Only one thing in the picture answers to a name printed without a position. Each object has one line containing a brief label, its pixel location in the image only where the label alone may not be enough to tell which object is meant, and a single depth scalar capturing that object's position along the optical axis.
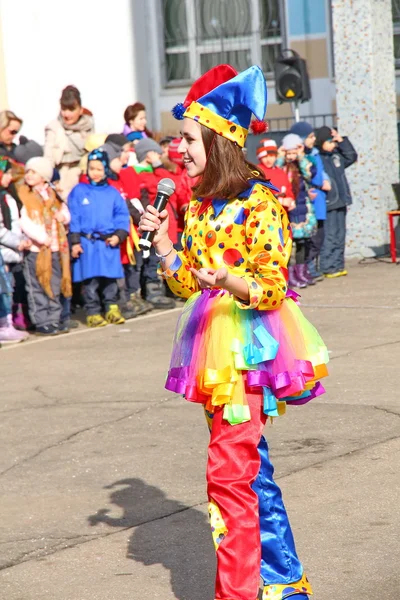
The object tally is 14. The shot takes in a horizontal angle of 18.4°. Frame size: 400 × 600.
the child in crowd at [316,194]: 13.91
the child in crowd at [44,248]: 11.23
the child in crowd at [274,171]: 13.15
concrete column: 16.38
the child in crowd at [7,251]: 10.88
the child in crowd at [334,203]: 14.49
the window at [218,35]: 24.45
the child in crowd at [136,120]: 14.08
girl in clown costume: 4.02
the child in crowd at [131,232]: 12.21
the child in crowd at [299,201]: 13.60
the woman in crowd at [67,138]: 12.97
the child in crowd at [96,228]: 11.49
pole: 17.73
